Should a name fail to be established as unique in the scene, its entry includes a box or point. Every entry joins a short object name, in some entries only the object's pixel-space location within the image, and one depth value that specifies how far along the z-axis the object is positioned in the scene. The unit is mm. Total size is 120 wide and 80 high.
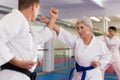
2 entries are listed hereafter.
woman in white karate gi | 2887
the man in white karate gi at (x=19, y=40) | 1515
